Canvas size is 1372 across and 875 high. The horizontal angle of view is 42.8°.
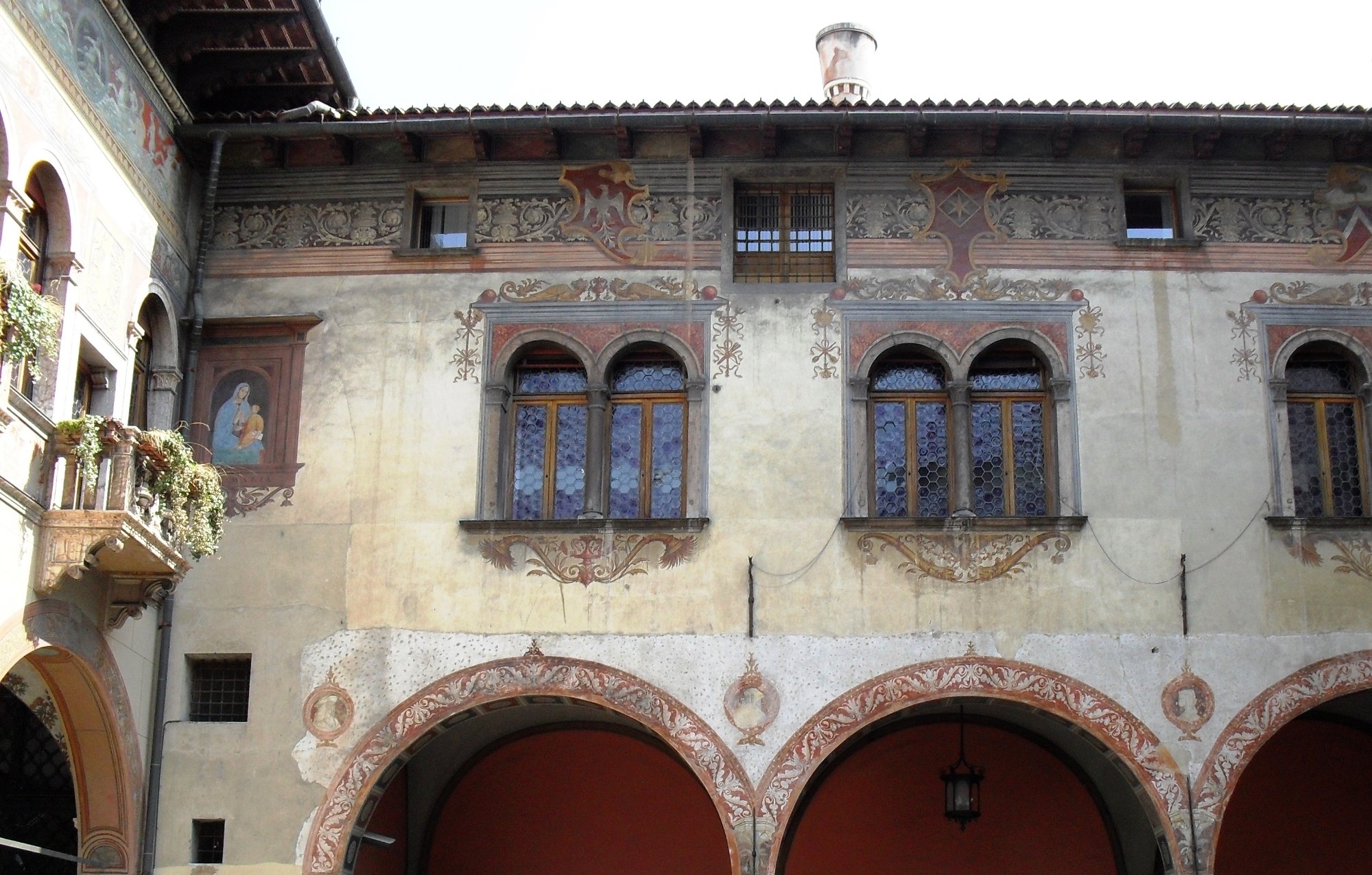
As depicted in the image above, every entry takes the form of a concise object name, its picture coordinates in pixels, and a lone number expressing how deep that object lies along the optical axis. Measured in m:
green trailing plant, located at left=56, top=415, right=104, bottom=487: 12.23
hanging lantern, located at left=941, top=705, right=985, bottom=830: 15.48
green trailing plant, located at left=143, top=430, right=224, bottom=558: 12.90
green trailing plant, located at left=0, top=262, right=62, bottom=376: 11.30
